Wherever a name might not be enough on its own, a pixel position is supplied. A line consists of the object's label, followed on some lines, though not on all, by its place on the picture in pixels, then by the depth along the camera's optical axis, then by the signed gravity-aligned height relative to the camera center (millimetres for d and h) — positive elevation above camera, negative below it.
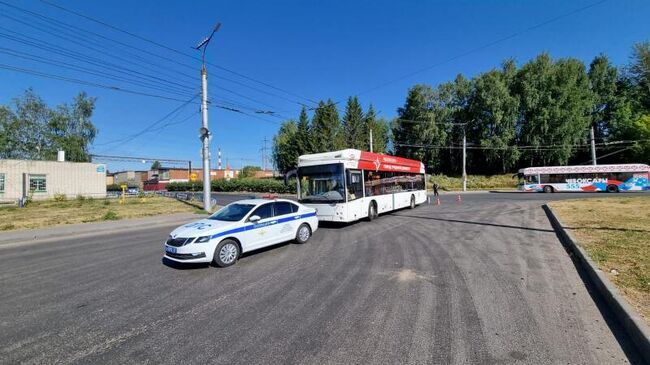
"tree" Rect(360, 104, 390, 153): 61438 +10870
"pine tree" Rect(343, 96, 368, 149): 59125 +11006
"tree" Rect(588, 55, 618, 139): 54062 +14201
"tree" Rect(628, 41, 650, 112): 49469 +15834
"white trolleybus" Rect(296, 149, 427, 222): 12508 +96
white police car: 7148 -1002
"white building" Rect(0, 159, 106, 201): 33375 +1771
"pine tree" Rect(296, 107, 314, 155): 59500 +9480
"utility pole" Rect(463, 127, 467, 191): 43319 +3386
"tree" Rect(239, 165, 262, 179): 87988 +5523
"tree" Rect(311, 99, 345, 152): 57094 +9934
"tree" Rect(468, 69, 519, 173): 52219 +10264
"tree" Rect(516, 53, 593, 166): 49438 +11077
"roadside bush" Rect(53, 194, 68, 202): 30359 -249
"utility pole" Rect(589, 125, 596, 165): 42156 +3255
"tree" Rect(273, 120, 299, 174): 64000 +8630
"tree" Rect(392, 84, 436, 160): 58562 +11409
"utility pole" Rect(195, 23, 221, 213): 19375 +3704
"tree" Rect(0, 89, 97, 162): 51781 +10484
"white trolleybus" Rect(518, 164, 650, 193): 32469 +114
